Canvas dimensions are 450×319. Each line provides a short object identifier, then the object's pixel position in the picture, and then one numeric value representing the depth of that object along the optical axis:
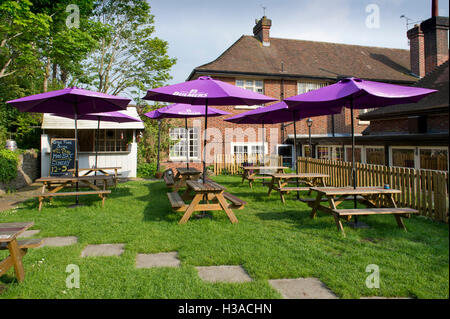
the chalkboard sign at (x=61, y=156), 11.94
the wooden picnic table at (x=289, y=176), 7.81
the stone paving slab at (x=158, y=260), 3.75
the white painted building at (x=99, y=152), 13.48
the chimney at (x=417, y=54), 20.67
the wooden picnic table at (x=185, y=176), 8.89
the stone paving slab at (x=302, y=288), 2.94
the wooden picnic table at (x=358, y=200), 5.13
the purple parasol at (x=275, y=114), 9.62
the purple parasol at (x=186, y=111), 9.72
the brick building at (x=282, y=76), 18.20
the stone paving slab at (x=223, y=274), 3.32
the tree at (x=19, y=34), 11.12
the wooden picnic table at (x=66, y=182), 7.15
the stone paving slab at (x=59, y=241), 4.59
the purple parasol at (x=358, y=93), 5.11
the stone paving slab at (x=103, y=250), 4.14
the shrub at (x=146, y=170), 15.55
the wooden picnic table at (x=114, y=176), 10.53
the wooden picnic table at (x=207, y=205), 5.67
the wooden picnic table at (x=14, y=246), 3.14
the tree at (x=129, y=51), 22.16
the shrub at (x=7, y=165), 10.05
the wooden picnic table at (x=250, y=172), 10.54
